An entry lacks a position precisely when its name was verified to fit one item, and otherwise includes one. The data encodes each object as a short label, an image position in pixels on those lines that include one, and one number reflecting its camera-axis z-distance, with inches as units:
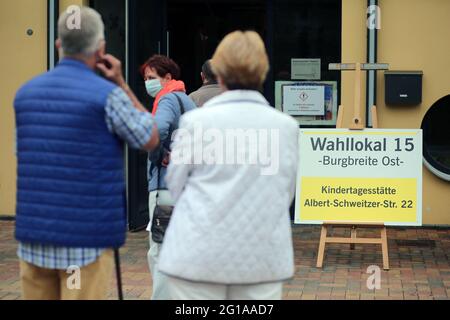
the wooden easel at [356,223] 576.7
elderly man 263.7
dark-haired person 472.9
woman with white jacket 255.5
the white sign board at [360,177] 584.3
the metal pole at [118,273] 284.1
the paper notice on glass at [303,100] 744.5
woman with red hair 409.9
